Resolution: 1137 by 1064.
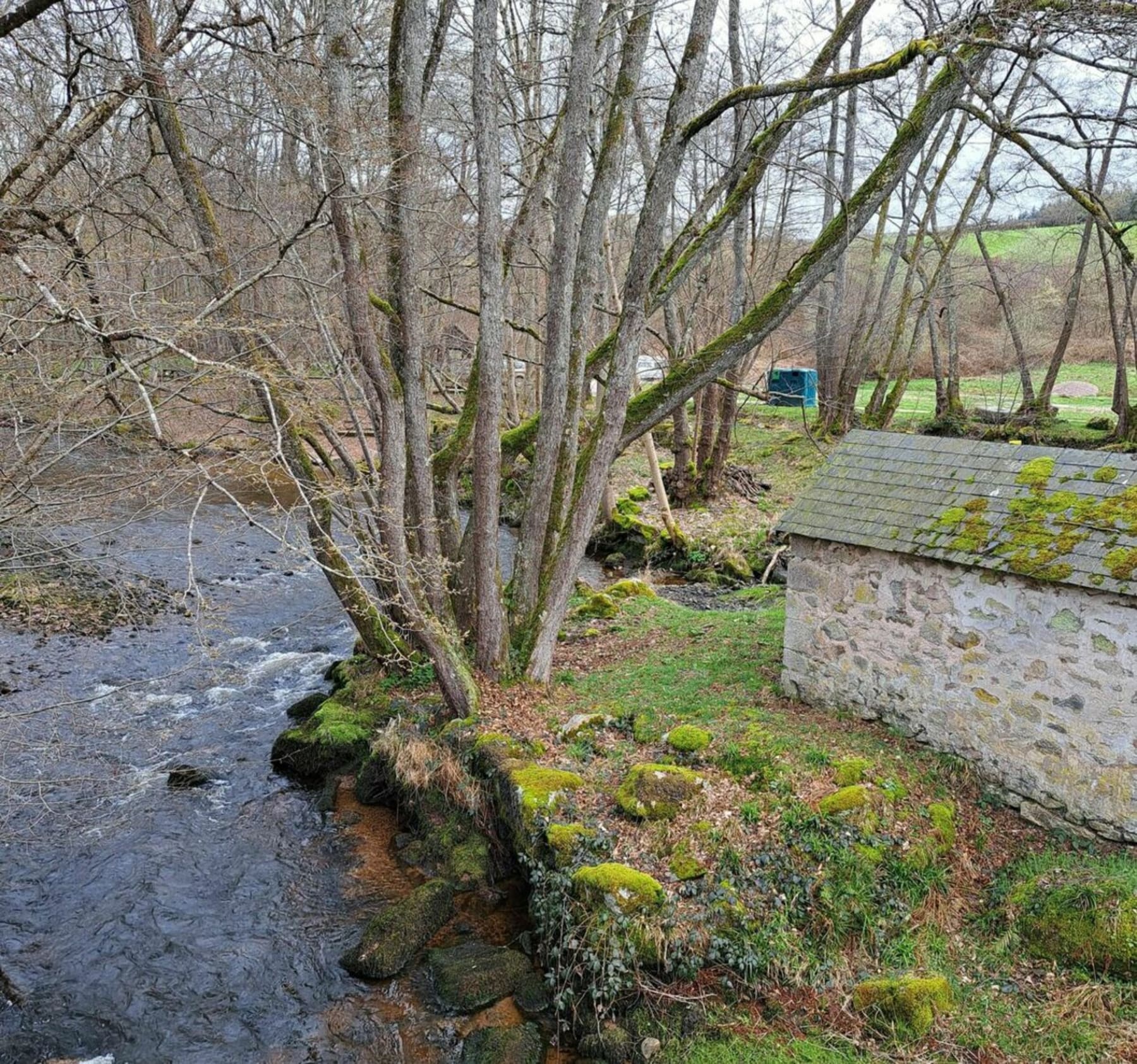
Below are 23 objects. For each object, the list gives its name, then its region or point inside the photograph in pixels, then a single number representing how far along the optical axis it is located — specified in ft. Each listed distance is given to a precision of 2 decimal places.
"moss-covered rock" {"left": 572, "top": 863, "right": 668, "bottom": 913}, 18.07
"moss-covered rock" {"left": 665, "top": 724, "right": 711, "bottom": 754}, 23.41
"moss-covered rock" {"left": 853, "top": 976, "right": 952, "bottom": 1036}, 15.98
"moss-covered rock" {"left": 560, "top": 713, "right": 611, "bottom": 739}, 25.45
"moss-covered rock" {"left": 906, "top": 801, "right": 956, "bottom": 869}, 19.42
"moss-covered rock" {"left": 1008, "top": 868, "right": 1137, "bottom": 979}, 16.62
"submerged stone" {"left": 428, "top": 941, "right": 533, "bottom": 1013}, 18.45
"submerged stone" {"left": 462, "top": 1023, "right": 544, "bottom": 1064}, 16.69
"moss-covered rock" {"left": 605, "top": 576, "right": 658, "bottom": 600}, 43.60
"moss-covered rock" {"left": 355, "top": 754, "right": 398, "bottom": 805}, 26.91
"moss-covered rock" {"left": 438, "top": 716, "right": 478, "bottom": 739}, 26.06
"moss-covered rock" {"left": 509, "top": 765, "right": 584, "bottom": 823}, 21.44
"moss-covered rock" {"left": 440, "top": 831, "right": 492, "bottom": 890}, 22.39
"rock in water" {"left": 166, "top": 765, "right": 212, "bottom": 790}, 27.68
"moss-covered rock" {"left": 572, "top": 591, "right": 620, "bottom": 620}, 39.81
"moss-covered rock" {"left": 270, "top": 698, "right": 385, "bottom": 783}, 28.66
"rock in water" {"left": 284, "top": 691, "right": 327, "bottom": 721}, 32.71
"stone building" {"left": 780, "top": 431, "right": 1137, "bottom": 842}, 19.54
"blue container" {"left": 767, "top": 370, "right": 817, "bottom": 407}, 80.18
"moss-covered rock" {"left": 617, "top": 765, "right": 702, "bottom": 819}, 20.75
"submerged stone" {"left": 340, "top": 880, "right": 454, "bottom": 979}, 19.49
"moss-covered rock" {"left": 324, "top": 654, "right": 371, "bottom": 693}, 34.12
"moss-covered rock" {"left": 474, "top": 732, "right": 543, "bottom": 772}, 24.07
